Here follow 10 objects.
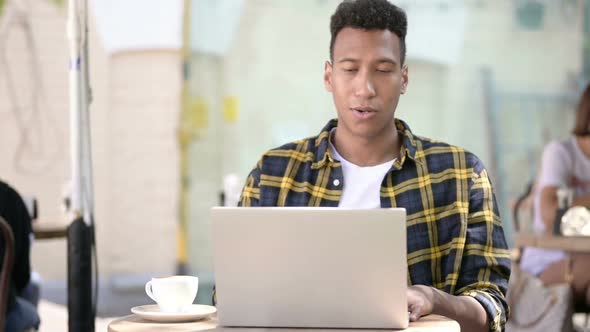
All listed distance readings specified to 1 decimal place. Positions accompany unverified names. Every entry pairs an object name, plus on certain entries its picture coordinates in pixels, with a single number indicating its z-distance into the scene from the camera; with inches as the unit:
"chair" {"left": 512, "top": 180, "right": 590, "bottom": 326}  183.6
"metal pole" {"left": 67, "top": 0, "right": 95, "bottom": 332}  119.6
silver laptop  73.5
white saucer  82.7
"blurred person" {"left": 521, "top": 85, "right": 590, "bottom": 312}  183.5
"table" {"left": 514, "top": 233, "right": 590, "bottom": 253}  169.5
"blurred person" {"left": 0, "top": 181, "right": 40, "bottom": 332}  145.1
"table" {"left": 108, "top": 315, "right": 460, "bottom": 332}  76.2
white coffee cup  85.0
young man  92.9
